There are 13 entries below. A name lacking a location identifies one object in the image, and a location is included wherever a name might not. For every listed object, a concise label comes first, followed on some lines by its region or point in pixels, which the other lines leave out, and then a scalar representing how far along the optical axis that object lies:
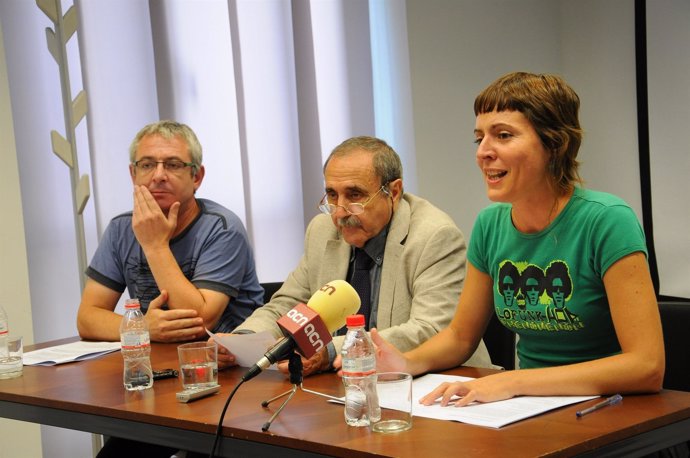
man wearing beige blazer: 2.48
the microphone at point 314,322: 1.63
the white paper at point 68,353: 2.52
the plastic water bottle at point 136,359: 2.10
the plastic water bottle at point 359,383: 1.62
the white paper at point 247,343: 2.13
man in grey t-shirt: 2.85
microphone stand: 1.66
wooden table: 1.46
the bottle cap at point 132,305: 2.23
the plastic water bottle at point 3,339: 2.37
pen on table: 1.59
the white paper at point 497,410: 1.58
